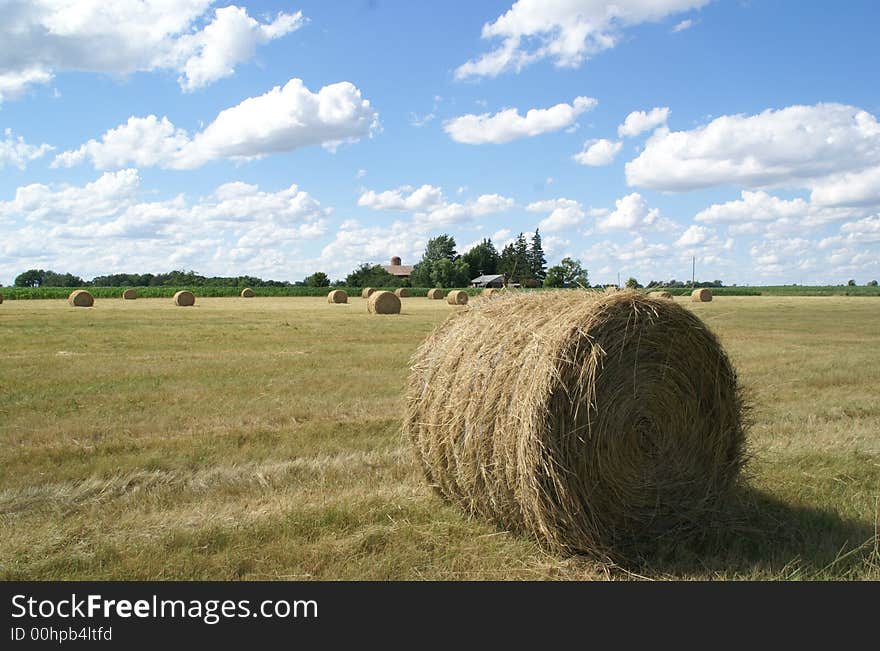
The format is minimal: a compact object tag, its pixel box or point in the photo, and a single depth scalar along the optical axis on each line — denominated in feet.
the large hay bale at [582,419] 16.89
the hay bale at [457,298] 163.70
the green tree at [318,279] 327.06
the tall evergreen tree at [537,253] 298.35
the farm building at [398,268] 450.71
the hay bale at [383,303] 118.32
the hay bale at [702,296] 183.52
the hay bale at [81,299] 142.63
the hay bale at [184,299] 151.94
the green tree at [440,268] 311.84
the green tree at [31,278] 344.90
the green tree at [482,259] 322.14
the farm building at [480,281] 274.93
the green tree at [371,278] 334.65
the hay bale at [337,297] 171.83
